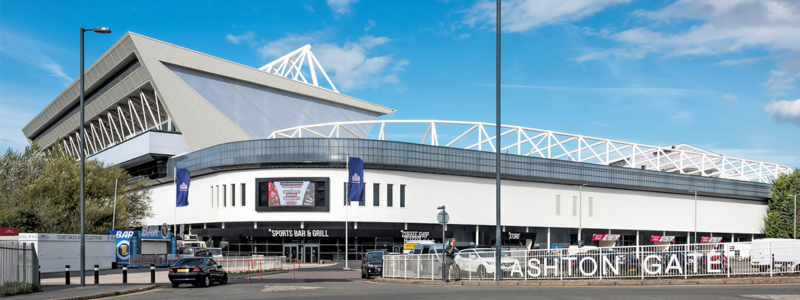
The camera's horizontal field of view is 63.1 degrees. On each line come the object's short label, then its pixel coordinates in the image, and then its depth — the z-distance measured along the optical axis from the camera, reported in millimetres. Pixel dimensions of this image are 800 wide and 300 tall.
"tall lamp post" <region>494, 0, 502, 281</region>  24727
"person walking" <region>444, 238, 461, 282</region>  25188
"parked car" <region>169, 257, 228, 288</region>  27062
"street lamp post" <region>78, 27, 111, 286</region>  26062
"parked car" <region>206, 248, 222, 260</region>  49522
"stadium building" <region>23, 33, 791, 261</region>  63344
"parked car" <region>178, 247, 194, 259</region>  47125
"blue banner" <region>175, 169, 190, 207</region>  64812
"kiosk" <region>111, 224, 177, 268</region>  46094
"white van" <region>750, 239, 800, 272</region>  24094
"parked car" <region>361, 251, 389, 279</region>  33938
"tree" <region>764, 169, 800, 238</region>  88875
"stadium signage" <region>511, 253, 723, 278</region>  24062
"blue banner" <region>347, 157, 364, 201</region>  57812
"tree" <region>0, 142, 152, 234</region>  51875
